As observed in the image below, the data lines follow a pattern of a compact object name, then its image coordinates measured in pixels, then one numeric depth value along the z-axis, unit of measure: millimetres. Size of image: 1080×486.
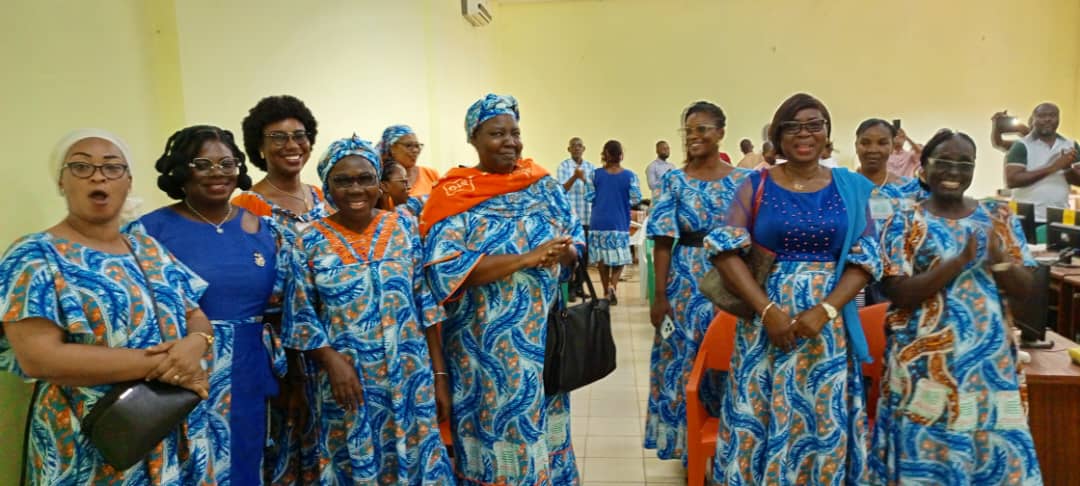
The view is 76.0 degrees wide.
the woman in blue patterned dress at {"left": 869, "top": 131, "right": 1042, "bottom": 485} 2062
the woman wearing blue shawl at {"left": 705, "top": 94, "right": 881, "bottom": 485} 2041
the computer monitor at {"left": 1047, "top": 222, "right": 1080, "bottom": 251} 3972
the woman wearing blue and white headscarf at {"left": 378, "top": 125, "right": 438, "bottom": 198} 3793
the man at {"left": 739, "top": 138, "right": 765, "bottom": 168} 8088
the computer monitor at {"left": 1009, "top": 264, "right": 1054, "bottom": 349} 2465
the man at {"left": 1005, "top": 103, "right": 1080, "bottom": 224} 4805
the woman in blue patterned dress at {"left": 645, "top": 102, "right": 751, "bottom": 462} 2865
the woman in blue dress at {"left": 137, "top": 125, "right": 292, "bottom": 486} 1906
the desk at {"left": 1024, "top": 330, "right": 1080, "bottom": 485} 2346
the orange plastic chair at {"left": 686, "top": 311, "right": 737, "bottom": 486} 2430
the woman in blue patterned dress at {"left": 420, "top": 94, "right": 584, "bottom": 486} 2242
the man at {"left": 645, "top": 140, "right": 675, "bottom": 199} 8906
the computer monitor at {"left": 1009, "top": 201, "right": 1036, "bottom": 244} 4004
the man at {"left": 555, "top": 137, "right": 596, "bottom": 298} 7277
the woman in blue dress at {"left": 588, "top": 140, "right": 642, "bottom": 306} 6758
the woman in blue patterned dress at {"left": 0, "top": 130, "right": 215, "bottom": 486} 1471
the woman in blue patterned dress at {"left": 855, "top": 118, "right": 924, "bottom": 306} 3246
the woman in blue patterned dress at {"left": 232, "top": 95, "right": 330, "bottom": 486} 2252
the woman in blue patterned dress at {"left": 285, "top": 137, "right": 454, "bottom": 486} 2051
